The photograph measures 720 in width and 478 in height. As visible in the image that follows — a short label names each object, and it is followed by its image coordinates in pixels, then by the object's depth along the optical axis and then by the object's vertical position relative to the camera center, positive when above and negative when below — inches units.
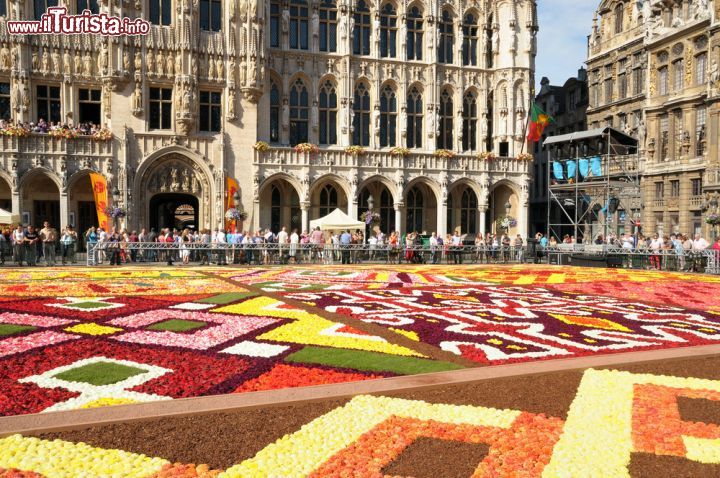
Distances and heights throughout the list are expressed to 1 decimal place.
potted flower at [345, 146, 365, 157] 1366.9 +152.9
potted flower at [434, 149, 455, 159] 1438.2 +153.2
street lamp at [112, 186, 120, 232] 1206.6 +45.1
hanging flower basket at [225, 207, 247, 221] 1216.2 +16.1
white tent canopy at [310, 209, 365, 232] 1131.9 -1.5
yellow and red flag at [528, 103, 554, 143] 1446.9 +223.4
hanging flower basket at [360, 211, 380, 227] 1250.5 +7.9
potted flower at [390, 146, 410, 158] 1403.8 +152.7
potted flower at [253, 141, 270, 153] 1301.7 +154.2
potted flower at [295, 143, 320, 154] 1332.4 +153.5
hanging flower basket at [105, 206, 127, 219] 1178.6 +20.3
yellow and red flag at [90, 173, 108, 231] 1199.6 +52.3
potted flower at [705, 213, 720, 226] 1157.7 +2.9
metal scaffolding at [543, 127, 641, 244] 1156.5 +109.8
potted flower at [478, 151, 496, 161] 1470.2 +149.6
